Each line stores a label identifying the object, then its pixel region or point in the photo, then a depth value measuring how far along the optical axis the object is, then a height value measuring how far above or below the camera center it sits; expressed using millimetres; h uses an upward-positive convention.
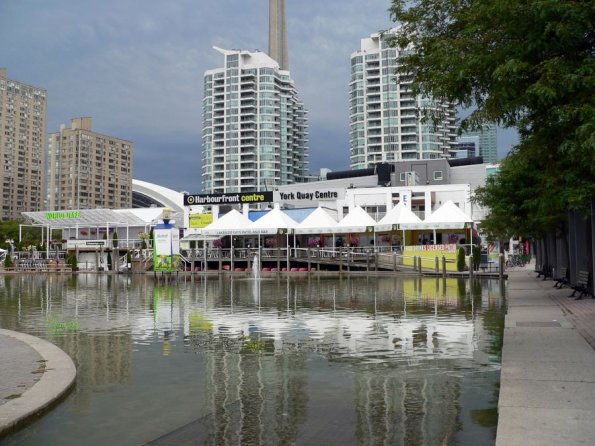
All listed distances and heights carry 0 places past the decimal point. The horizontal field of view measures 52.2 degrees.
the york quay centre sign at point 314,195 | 64562 +5710
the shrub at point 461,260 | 39469 -869
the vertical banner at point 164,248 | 39406 +146
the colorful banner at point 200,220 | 62594 +3087
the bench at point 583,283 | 18208 -1178
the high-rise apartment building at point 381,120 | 157875 +34203
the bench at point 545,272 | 32656 -1453
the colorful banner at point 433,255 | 41781 -556
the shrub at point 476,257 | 41094 -720
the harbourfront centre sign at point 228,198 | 60531 +5186
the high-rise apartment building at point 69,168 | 195125 +27095
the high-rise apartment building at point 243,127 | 171000 +35036
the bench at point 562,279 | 23359 -1367
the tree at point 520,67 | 8219 +2703
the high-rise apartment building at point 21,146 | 179875 +32501
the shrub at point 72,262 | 58984 -1032
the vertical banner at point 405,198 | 53031 +4326
